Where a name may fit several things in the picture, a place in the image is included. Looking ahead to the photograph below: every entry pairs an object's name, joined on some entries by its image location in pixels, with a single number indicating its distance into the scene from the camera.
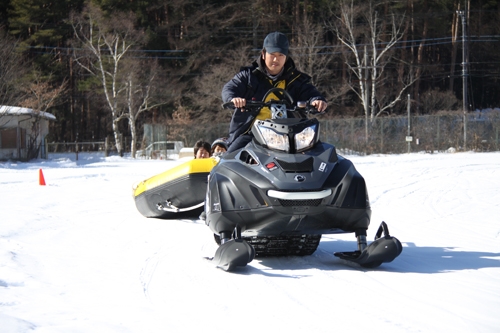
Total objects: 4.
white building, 37.19
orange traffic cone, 16.99
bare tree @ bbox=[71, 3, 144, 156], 44.28
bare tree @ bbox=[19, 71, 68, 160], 38.65
